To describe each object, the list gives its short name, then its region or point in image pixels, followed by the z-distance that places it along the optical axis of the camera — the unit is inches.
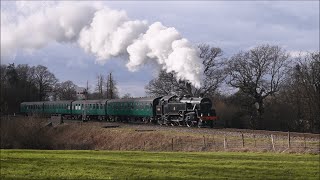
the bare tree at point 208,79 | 2586.1
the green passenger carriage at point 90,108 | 2339.8
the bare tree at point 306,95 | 2062.0
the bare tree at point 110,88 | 3777.8
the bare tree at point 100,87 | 4222.7
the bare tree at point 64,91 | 4613.7
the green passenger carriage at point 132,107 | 1892.2
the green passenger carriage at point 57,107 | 2659.9
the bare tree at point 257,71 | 2463.1
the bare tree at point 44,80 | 4411.9
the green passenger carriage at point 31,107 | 2934.1
